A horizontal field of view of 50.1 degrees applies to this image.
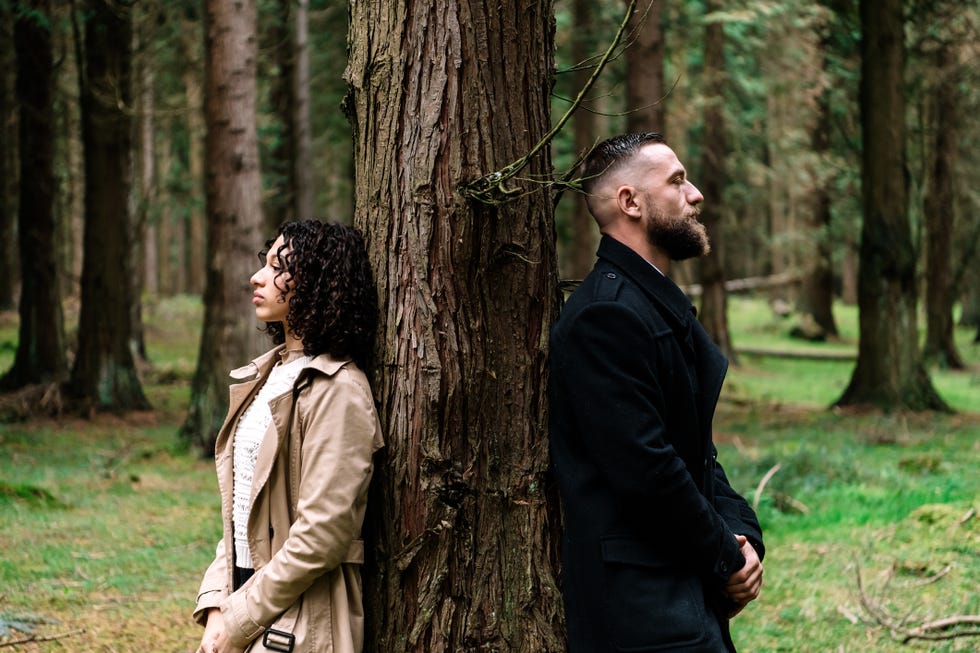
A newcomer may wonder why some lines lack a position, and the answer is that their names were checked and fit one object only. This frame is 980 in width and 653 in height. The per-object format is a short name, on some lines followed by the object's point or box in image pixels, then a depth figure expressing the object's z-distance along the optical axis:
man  3.09
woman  3.15
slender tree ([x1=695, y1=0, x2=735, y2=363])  22.34
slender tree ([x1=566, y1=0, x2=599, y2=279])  20.11
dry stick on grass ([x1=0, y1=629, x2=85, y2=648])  5.30
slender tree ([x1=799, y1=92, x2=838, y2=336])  28.98
